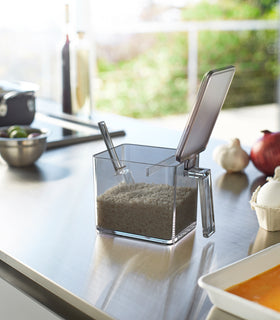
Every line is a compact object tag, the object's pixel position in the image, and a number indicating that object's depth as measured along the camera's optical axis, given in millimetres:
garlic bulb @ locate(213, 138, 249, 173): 1270
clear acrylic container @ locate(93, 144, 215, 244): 864
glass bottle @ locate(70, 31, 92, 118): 1897
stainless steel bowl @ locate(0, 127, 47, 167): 1336
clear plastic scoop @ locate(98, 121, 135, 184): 893
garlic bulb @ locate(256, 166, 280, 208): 926
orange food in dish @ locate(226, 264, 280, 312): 684
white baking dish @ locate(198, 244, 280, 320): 627
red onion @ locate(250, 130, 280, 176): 1226
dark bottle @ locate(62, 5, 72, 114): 1870
